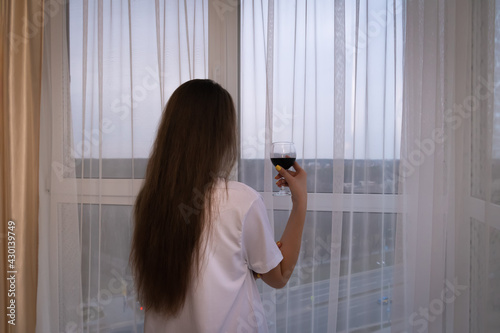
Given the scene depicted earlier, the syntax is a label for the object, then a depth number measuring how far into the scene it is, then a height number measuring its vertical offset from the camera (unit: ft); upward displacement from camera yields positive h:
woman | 3.75 -0.68
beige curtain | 7.75 +0.04
